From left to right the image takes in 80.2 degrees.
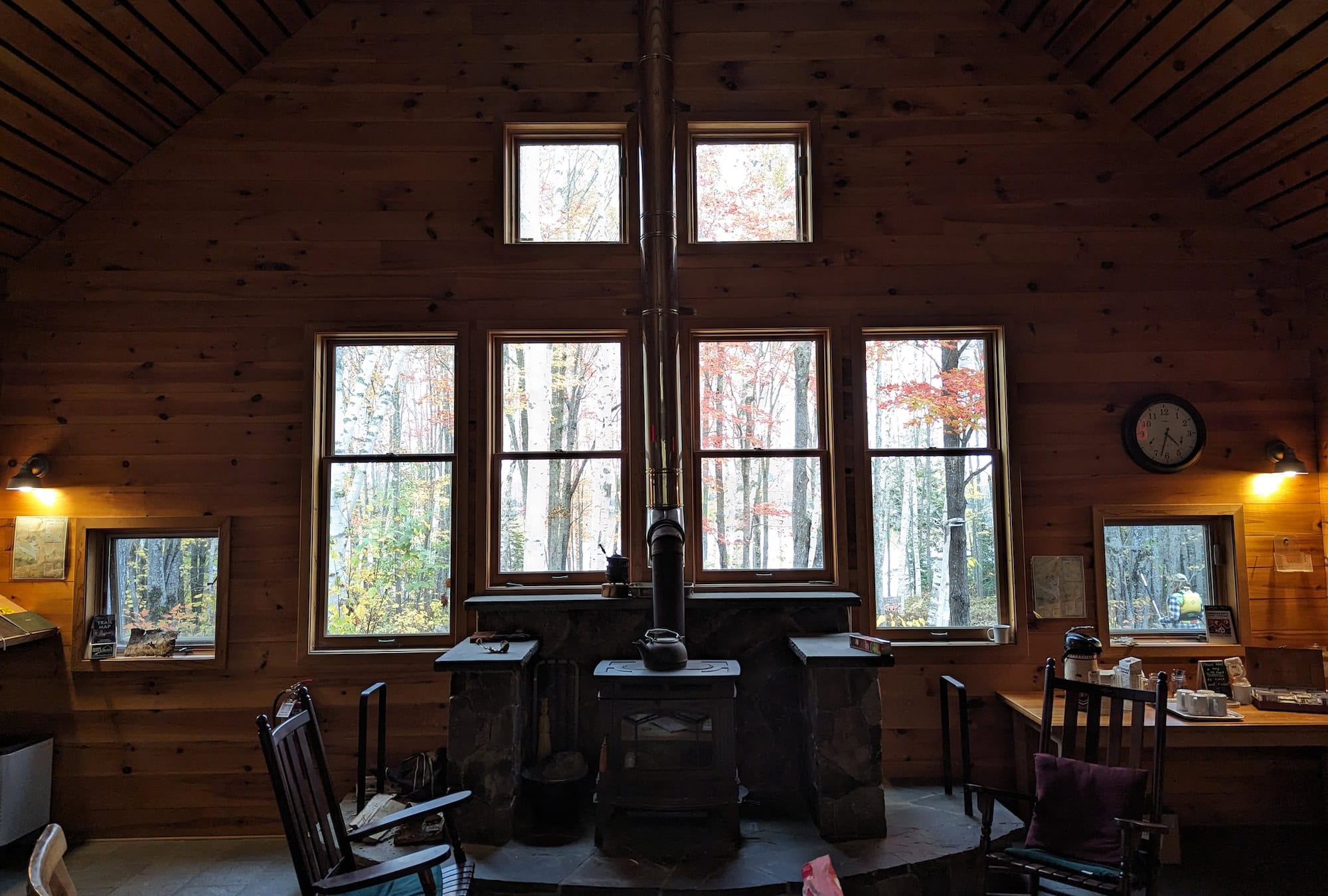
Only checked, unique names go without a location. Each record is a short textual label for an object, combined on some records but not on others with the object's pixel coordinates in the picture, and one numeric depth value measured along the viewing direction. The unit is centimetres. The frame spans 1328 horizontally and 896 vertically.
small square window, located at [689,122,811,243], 445
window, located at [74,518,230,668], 421
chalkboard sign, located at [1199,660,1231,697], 395
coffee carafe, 375
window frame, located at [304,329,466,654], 421
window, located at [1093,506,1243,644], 425
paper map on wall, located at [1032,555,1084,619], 421
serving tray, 358
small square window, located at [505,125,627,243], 445
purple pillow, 278
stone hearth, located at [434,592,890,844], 340
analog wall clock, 426
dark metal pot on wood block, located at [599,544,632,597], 402
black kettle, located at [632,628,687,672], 345
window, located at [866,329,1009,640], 429
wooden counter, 404
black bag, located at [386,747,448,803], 377
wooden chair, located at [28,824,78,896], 152
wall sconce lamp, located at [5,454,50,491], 408
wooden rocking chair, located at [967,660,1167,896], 260
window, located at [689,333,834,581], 429
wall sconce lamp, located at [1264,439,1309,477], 413
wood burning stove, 334
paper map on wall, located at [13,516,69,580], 416
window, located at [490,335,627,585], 429
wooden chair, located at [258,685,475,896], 221
